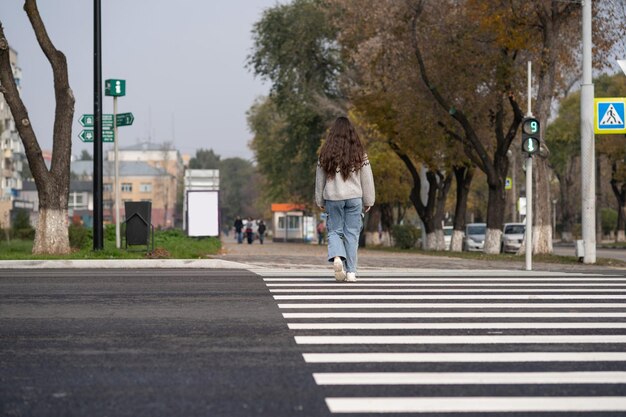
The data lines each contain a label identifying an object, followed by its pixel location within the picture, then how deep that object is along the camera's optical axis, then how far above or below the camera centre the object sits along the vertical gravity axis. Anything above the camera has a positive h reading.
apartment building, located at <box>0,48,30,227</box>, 102.74 +7.92
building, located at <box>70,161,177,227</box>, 141.75 +6.77
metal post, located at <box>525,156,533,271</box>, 16.22 +0.32
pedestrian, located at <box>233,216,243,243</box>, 64.12 -0.01
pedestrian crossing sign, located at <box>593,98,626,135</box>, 20.08 +2.25
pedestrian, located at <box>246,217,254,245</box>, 63.18 -0.20
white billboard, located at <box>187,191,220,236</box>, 44.06 +0.68
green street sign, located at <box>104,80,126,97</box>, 21.75 +2.99
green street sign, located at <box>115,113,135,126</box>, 21.44 +2.29
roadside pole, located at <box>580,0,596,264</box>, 20.88 +1.59
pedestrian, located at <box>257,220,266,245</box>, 66.56 +0.05
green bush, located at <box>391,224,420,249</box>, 48.08 -0.33
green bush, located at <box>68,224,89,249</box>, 24.58 -0.21
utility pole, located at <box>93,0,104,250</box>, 19.80 +1.95
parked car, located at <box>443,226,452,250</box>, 57.06 -0.31
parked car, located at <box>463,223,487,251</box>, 50.84 -0.49
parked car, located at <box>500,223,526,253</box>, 48.16 -0.37
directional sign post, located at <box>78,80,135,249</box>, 20.69 +2.18
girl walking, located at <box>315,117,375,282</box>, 11.59 +0.44
